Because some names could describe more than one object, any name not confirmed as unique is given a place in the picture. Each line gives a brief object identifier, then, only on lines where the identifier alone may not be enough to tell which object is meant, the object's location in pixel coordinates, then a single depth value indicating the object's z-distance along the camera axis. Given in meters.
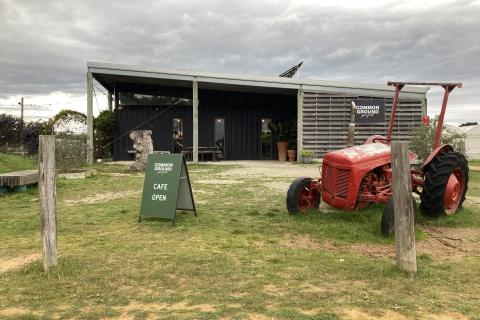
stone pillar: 14.80
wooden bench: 9.23
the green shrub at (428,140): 14.06
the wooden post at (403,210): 4.03
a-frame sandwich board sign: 6.49
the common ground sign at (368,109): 18.88
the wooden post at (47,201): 4.16
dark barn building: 18.55
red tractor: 6.00
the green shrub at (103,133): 20.33
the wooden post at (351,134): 11.01
